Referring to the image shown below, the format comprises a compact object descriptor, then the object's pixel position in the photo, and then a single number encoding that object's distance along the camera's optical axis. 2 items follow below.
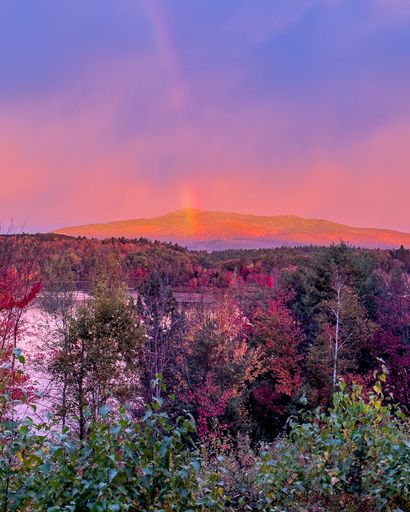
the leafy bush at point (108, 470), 3.47
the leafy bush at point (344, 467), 4.68
